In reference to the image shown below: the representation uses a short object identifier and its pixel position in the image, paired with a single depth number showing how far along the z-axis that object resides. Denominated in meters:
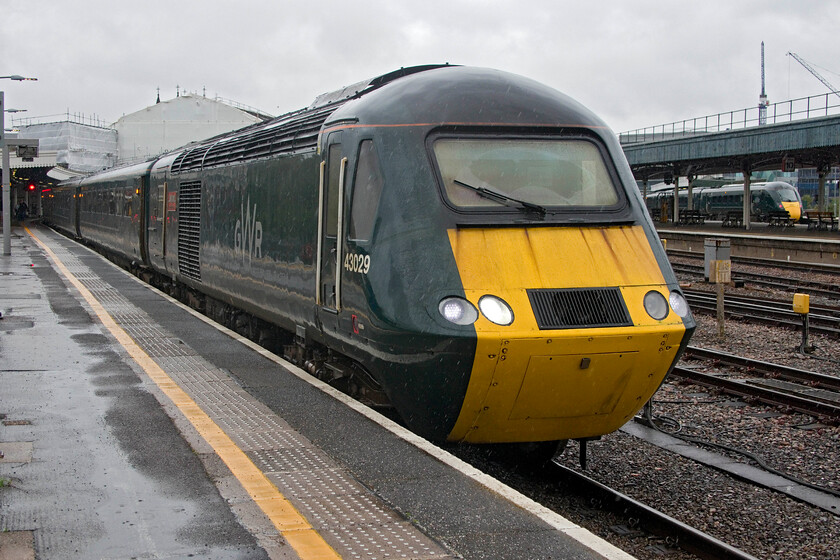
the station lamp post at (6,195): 27.55
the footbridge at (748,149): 33.53
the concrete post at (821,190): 40.48
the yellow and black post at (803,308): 12.55
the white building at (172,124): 70.00
